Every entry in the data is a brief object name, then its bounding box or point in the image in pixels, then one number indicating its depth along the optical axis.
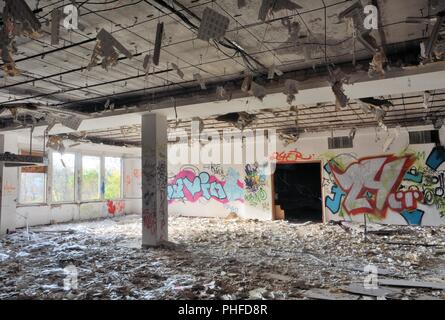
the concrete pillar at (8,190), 9.86
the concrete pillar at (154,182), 7.36
